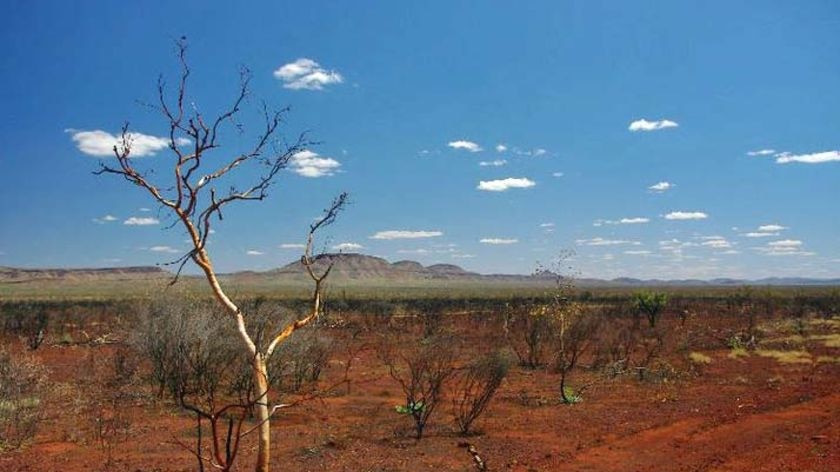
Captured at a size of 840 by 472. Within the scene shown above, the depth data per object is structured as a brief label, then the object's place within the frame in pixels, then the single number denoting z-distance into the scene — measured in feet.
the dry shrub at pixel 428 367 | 45.65
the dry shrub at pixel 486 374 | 47.24
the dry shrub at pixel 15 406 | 42.71
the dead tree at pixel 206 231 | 18.43
